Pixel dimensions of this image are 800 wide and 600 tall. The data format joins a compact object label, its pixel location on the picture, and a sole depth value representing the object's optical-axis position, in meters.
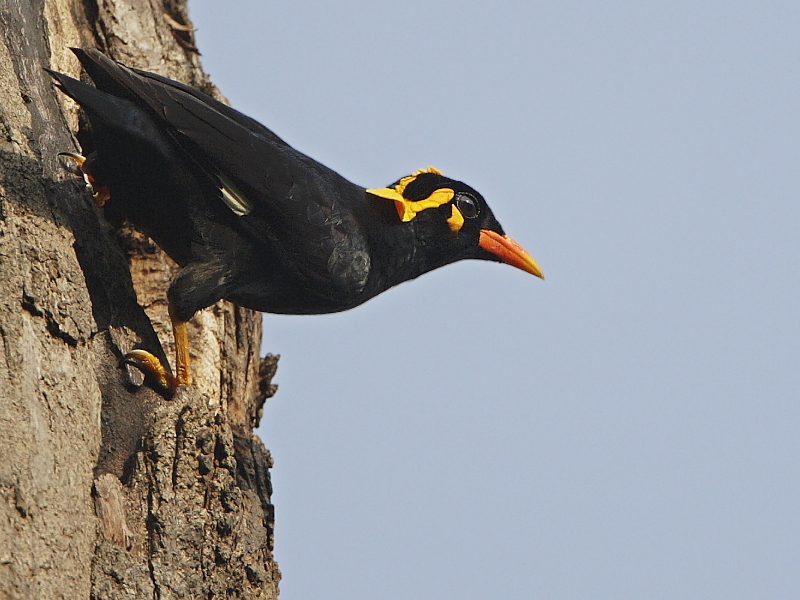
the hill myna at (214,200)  9.67
